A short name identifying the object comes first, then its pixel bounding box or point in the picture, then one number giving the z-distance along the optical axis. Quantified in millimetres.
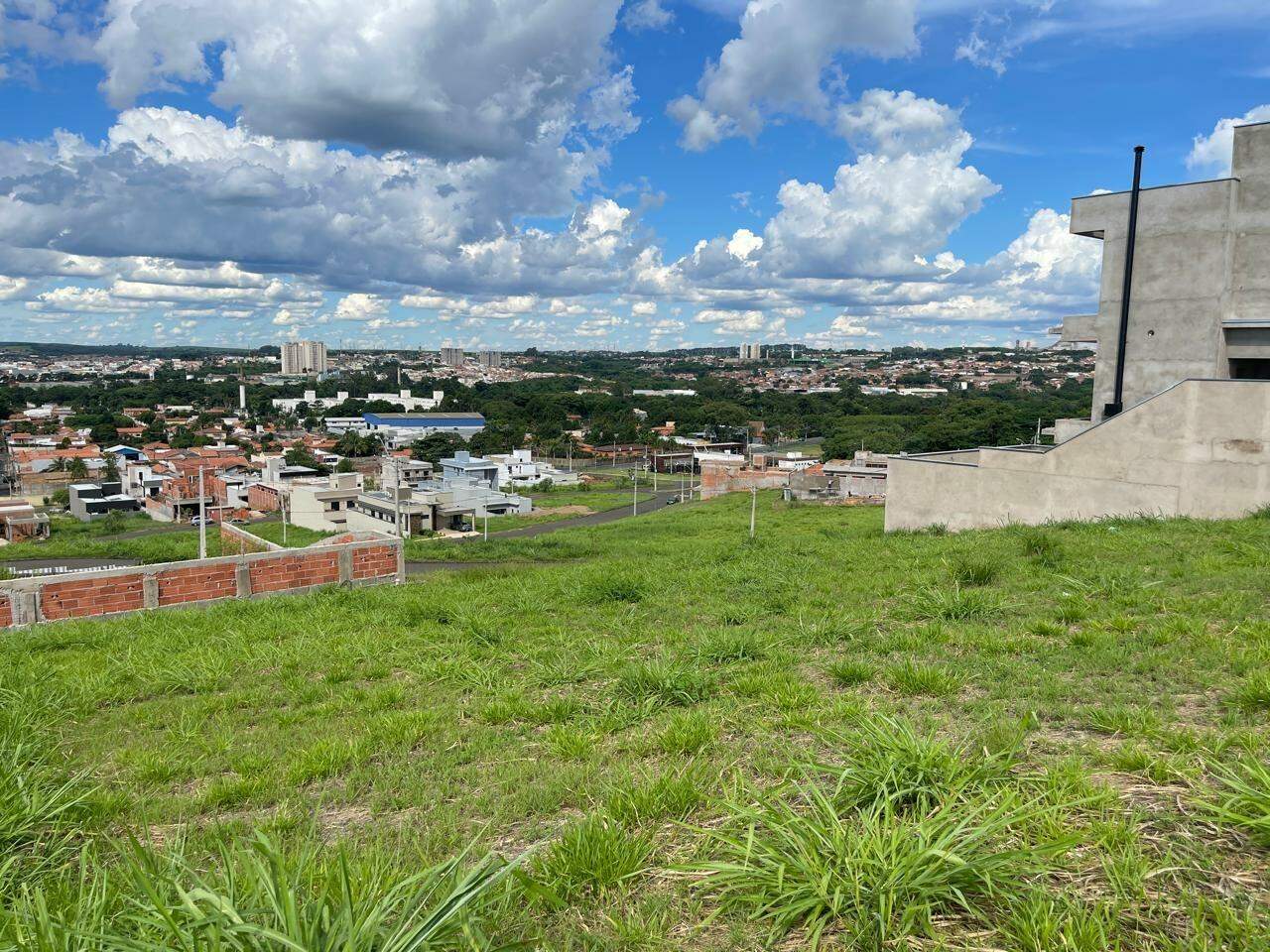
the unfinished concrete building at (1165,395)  12953
